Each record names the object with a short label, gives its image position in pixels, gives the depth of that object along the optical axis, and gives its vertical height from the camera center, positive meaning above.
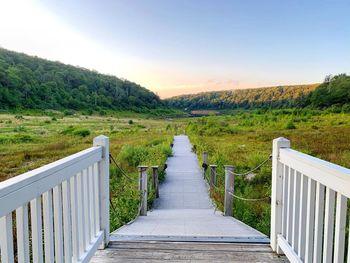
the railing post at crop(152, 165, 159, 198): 7.73 -1.70
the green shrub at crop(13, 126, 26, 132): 32.96 -2.13
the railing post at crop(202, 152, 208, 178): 10.30 -1.77
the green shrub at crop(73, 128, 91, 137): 31.17 -2.29
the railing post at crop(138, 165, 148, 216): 5.94 -1.51
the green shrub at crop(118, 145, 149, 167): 12.49 -1.92
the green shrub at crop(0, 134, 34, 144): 24.45 -2.37
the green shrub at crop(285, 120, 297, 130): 31.70 -1.67
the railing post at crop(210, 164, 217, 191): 7.99 -1.73
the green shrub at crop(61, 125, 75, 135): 32.41 -2.25
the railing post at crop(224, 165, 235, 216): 5.73 -1.44
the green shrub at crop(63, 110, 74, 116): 82.70 -1.02
